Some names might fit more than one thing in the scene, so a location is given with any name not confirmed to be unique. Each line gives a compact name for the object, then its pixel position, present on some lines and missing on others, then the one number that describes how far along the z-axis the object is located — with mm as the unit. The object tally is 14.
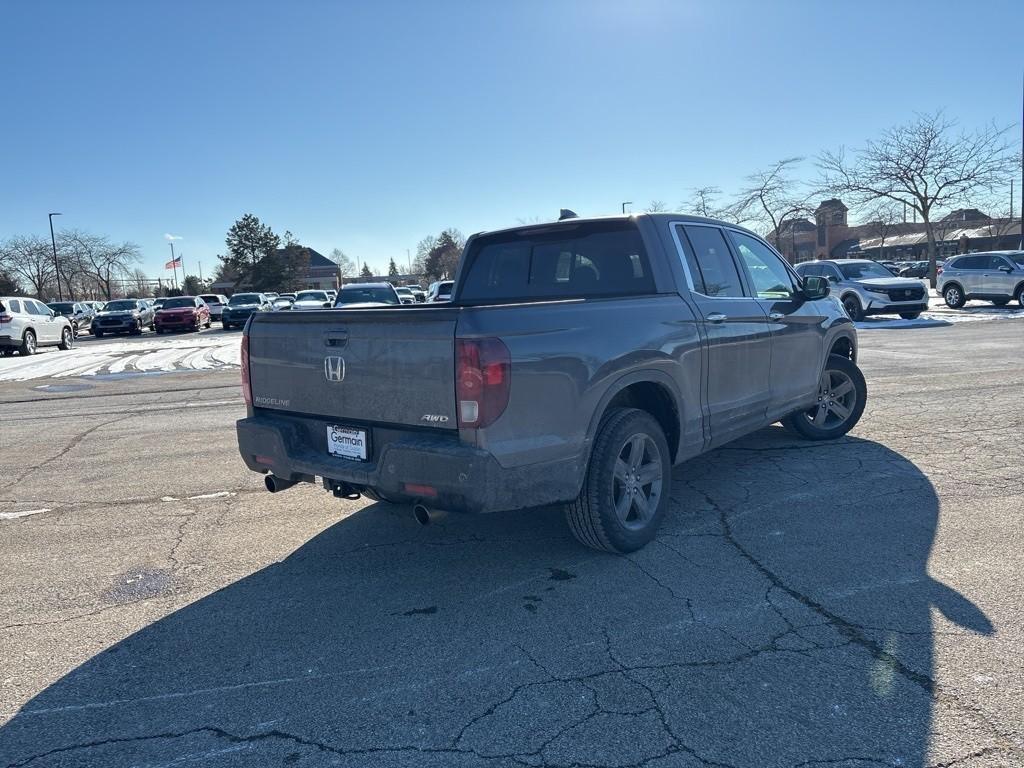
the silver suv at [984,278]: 23688
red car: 32031
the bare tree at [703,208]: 44541
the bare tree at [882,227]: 67512
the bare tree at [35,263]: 58875
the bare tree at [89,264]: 63188
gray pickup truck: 3402
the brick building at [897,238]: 68625
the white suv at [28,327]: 19734
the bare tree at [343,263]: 123500
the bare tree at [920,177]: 34781
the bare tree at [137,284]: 79625
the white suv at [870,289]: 20719
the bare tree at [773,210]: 42250
